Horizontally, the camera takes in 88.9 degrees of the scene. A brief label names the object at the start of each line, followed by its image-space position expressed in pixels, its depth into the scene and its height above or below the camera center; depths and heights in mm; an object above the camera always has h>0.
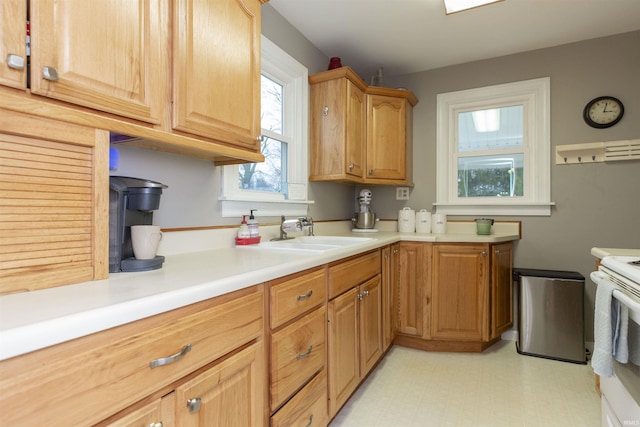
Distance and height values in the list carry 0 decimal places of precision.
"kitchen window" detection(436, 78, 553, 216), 2729 +565
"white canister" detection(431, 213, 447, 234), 2861 -87
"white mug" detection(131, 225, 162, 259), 1070 -94
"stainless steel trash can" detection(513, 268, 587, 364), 2350 -751
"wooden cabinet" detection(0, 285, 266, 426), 535 -325
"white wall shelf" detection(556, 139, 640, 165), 2438 +480
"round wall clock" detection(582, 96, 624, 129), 2492 +790
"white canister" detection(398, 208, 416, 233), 2981 -64
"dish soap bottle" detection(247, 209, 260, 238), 1811 -75
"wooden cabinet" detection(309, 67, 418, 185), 2467 +675
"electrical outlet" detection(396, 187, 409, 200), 3174 +196
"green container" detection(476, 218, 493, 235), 2701 -105
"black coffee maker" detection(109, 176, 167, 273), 1011 -2
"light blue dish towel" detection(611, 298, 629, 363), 1179 -429
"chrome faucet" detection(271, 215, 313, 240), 2027 -77
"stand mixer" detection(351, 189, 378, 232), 3029 -38
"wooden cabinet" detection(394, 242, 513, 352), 2422 -619
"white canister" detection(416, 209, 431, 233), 2908 -71
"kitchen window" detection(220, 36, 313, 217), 2037 +486
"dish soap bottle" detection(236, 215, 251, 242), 1777 -101
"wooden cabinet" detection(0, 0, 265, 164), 762 +424
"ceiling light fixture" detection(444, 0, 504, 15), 1965 +1283
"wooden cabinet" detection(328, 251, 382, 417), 1532 -660
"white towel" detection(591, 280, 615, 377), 1236 -468
